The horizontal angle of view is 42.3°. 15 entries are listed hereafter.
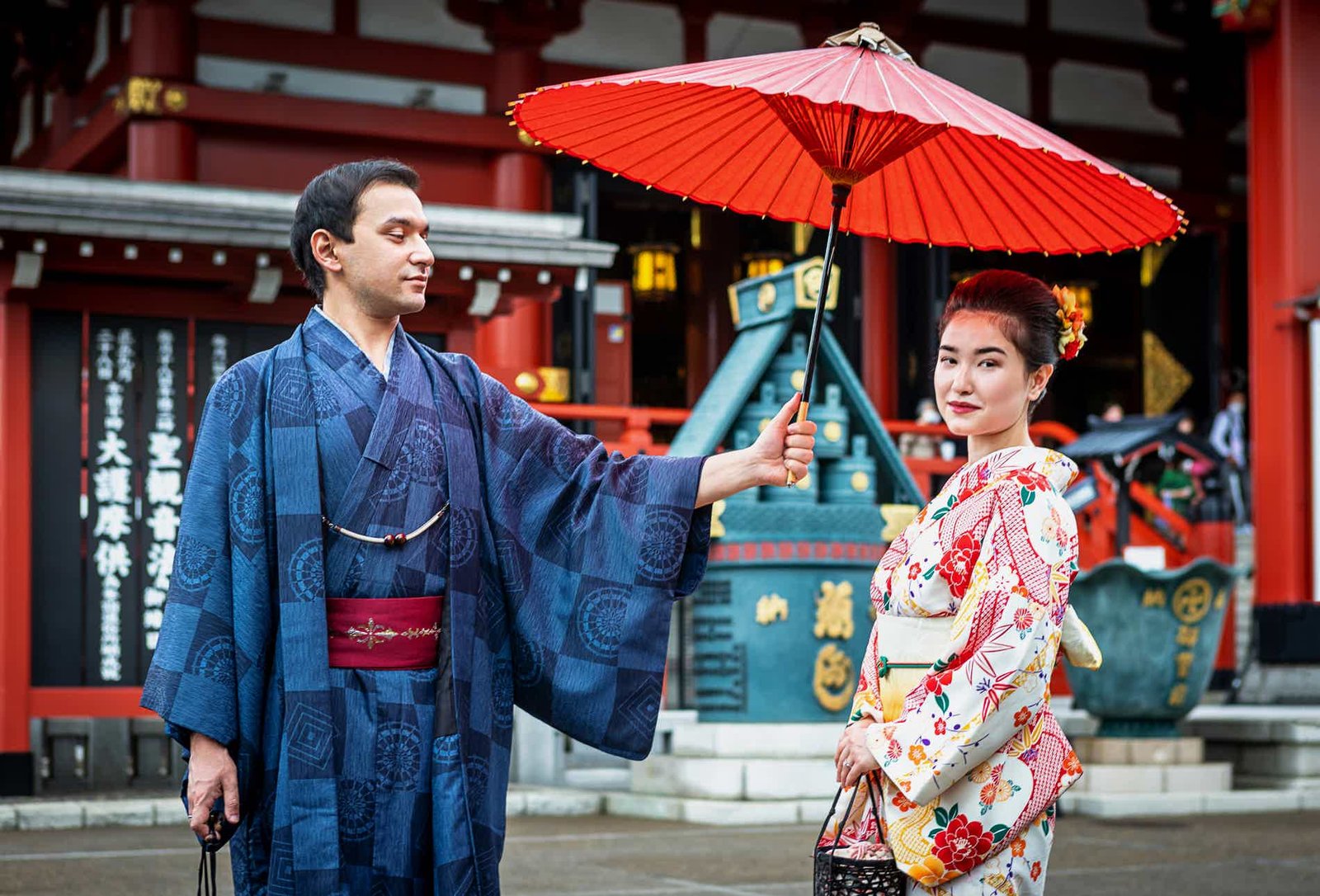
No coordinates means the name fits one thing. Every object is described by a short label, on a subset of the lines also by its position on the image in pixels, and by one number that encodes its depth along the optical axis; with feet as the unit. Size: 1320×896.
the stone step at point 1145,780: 29.17
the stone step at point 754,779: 26.66
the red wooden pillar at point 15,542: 29.27
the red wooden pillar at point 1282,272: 42.93
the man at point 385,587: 9.86
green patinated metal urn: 29.30
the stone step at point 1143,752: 29.81
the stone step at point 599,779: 31.32
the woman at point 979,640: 9.48
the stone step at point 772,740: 27.12
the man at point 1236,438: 52.62
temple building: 30.73
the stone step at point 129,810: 26.18
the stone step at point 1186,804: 28.25
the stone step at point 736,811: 25.96
